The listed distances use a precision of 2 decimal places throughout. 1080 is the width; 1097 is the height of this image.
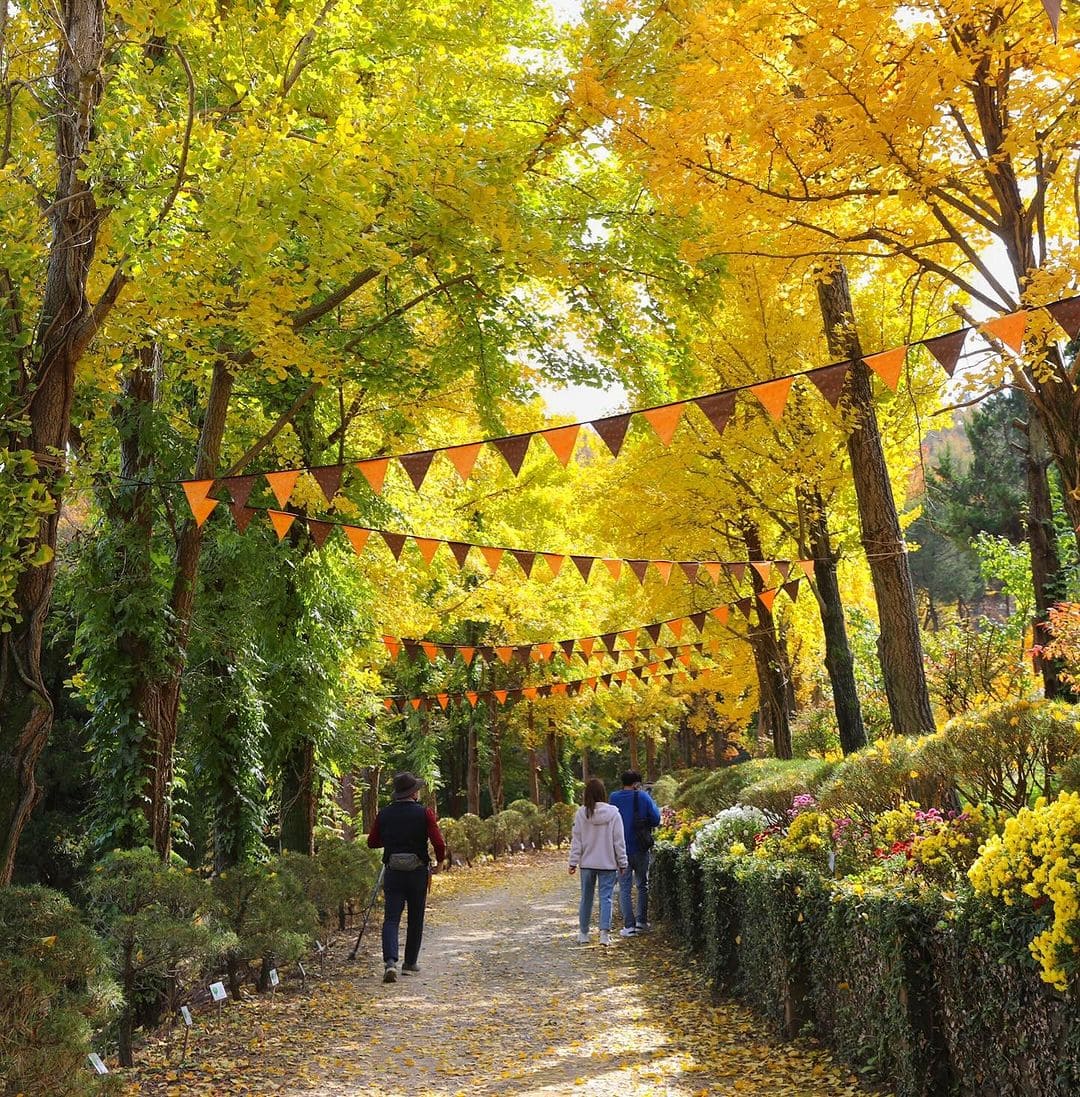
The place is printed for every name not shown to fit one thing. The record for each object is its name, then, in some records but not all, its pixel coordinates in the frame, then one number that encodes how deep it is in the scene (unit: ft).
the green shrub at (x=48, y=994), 13.80
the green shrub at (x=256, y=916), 25.63
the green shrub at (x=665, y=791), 63.21
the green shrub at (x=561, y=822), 87.86
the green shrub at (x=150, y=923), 20.43
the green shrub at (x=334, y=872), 34.71
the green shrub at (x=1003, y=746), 25.57
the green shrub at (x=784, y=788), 32.14
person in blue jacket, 35.63
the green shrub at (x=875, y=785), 25.95
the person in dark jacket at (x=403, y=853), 28.68
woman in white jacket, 33.09
